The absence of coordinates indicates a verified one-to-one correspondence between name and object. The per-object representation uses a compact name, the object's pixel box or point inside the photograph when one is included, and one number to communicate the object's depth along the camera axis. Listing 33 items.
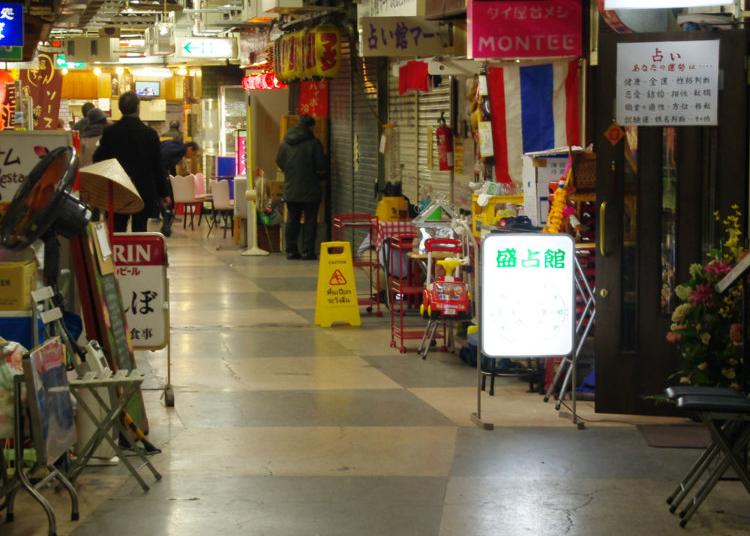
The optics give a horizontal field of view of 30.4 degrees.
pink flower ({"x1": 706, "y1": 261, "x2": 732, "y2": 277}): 7.71
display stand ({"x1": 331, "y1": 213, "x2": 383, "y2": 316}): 13.80
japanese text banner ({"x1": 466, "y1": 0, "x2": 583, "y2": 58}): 10.39
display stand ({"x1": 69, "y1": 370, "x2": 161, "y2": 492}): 6.98
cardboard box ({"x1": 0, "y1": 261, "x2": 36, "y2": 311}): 7.10
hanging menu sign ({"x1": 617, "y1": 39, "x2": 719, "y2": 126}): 8.34
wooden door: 8.46
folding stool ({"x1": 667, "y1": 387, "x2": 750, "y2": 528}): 6.28
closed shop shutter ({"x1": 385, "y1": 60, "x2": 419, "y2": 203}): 15.96
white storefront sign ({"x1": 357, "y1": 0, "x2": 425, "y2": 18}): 13.39
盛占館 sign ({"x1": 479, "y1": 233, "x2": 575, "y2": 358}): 8.62
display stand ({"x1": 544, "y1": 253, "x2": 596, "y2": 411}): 9.24
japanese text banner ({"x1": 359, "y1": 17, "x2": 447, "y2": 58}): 13.23
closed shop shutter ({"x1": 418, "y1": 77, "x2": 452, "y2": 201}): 14.43
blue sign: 17.31
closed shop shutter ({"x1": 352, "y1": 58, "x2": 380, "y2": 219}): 18.03
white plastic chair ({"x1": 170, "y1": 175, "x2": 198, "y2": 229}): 25.50
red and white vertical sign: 9.46
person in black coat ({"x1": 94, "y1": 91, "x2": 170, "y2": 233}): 13.48
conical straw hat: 9.05
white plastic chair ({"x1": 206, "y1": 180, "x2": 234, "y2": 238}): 24.22
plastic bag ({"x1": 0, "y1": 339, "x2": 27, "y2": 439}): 6.21
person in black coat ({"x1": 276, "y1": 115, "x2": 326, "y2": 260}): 19.09
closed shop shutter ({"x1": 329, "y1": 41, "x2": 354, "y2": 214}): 19.52
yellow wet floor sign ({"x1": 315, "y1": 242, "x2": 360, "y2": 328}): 13.18
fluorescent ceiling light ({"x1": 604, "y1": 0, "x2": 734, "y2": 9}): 7.88
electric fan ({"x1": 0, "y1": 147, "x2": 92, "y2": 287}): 7.01
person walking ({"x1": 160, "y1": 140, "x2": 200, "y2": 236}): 26.28
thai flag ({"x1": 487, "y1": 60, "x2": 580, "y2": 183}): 11.05
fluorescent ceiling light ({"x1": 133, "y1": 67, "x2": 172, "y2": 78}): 39.84
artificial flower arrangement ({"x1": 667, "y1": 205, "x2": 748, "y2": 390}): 7.75
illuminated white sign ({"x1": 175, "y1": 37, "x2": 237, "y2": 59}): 27.83
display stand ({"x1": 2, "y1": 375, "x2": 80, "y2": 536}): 6.20
